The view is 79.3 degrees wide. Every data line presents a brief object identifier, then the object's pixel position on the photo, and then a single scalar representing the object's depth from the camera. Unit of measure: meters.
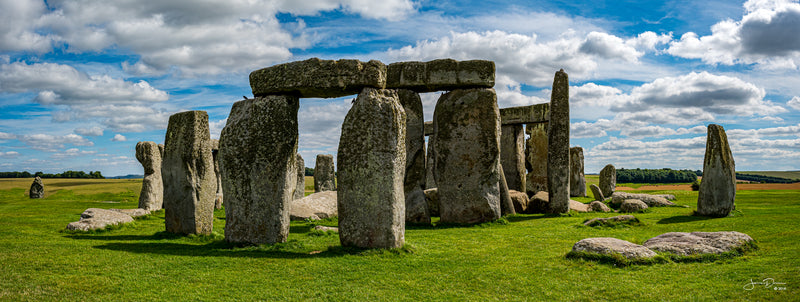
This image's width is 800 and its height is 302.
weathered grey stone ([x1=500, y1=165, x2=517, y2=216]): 16.19
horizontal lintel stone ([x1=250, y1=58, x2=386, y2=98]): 9.17
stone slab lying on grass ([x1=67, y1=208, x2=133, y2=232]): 12.13
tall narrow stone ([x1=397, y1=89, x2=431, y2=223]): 16.62
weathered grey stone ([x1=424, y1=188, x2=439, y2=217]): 16.78
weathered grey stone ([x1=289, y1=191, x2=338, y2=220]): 15.59
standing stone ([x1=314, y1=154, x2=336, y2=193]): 26.03
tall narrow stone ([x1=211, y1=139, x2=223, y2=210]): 21.35
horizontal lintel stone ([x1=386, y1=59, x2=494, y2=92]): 14.84
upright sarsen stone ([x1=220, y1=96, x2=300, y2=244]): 9.21
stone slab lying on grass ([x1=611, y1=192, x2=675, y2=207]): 19.36
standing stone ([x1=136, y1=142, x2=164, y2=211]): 18.08
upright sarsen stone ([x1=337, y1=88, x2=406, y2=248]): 8.80
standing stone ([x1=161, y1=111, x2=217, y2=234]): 10.97
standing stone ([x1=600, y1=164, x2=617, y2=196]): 26.86
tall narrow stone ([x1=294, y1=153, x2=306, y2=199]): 24.05
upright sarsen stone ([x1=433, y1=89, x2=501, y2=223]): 14.42
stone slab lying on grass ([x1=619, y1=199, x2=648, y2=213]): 17.61
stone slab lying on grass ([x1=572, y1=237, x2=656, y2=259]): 7.90
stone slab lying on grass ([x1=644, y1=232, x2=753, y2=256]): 8.20
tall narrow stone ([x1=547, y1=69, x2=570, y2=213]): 16.73
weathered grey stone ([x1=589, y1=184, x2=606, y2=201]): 22.61
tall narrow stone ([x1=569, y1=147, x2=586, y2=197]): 26.00
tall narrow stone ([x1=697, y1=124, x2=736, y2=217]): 14.09
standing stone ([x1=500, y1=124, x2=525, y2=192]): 22.61
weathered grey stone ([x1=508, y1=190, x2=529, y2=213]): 17.88
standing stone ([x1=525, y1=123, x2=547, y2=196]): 25.14
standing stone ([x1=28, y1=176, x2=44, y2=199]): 29.23
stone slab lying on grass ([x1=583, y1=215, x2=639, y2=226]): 12.98
